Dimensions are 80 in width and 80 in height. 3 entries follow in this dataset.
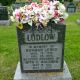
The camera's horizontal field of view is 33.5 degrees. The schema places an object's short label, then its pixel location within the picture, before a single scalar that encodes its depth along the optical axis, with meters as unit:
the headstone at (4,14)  7.39
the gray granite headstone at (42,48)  2.36
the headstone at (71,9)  12.58
